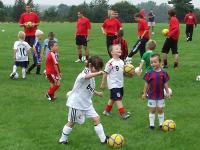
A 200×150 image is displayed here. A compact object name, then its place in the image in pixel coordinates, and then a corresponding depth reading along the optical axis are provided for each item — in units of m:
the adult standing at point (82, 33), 20.77
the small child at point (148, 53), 12.03
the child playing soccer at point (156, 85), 9.52
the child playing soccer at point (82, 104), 8.55
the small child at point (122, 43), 15.73
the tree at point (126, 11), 91.36
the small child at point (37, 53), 16.91
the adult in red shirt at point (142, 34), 18.35
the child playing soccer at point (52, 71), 12.52
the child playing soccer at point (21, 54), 15.88
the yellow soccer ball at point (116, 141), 8.47
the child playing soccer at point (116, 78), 10.51
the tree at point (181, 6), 81.04
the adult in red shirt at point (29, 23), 18.56
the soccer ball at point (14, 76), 15.95
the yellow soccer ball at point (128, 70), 11.76
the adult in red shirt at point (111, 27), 19.77
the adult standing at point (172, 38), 17.72
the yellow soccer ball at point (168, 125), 9.59
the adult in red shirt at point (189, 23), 31.38
